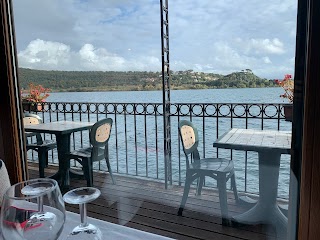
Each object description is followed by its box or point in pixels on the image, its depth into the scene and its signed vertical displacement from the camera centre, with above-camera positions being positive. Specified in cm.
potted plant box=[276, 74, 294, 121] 120 -1
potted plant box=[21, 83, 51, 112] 220 -6
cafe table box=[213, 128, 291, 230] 211 -66
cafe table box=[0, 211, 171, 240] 82 -46
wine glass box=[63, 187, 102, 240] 75 -36
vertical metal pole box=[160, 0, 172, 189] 319 +2
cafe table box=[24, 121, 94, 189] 317 -55
